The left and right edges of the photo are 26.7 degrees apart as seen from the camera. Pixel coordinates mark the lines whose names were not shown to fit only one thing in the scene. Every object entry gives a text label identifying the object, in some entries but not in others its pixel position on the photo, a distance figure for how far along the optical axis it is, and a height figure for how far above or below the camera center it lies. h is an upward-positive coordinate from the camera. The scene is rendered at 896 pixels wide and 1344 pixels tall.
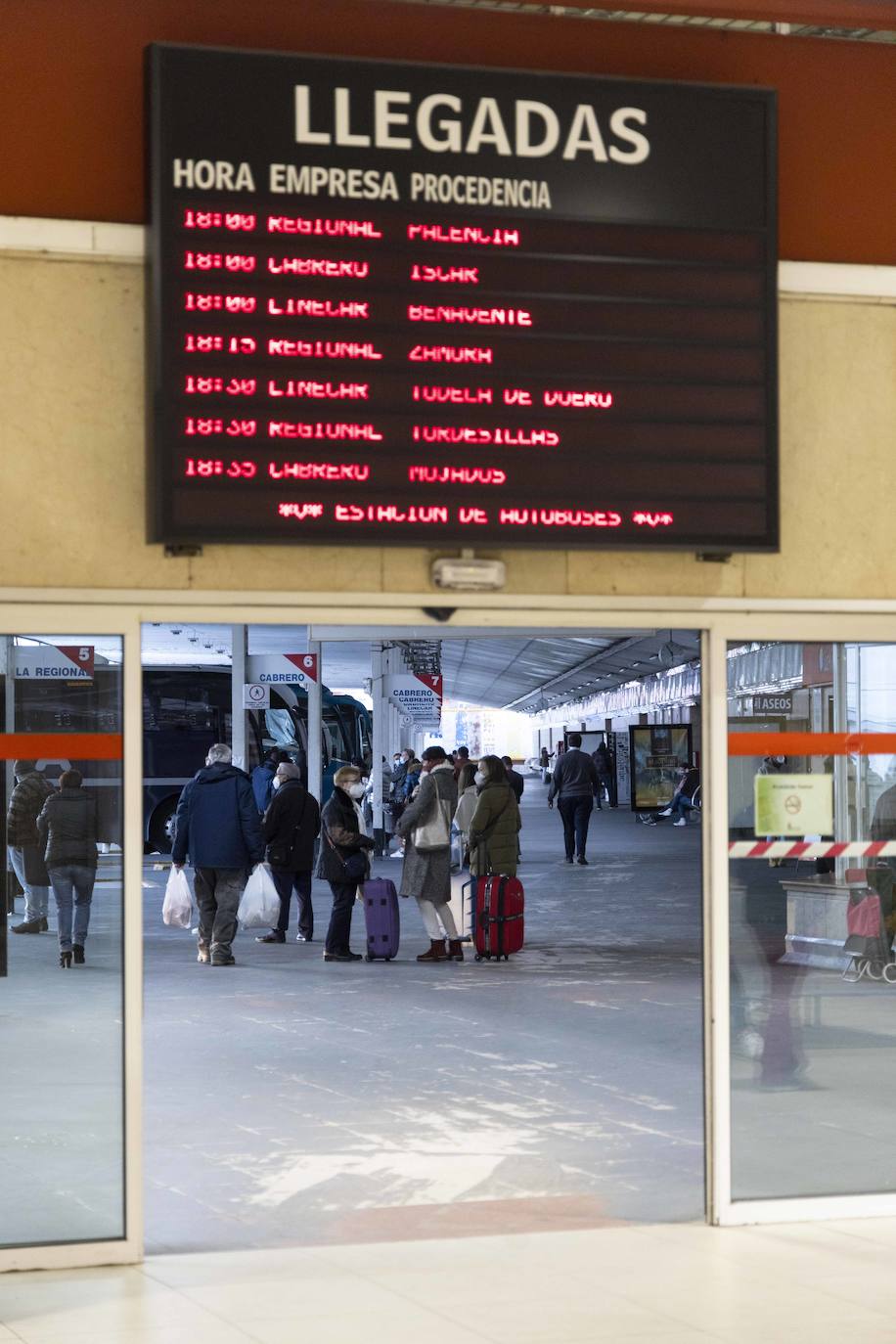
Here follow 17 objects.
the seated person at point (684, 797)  40.12 -1.07
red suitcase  15.41 -1.37
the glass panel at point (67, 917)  6.65 -0.63
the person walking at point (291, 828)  16.34 -0.68
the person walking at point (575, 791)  25.77 -0.59
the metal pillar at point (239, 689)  21.88 +0.71
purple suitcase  15.31 -1.40
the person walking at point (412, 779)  27.24 -0.43
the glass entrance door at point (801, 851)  7.31 -0.41
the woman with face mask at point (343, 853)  15.03 -0.83
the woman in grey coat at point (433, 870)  15.03 -0.96
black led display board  6.38 +1.54
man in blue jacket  14.34 -0.58
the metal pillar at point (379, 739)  27.58 +0.16
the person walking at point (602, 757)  49.14 -0.22
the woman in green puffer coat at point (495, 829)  15.77 -0.66
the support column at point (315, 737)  23.33 +0.16
